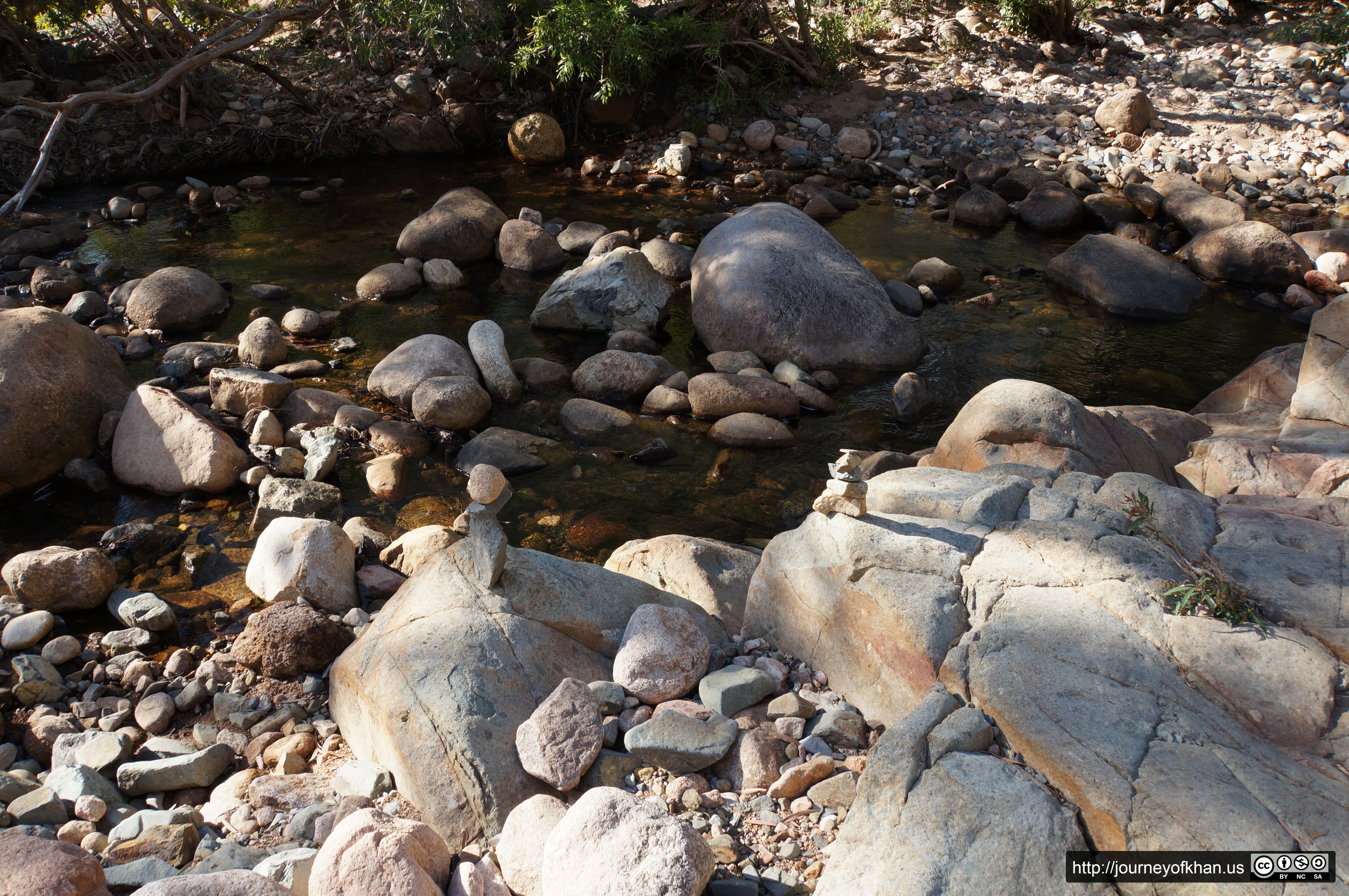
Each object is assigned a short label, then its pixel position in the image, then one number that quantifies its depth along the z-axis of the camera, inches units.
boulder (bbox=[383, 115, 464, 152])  525.7
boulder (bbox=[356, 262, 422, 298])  340.5
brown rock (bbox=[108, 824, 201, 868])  114.8
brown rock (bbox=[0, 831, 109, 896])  93.2
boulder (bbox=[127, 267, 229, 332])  310.3
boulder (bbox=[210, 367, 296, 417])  258.7
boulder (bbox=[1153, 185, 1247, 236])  394.0
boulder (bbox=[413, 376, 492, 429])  255.9
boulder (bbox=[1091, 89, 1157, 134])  493.7
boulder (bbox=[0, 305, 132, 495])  225.0
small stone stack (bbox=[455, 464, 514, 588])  139.2
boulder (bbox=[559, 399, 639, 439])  261.0
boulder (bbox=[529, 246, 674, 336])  318.0
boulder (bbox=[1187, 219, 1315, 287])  352.8
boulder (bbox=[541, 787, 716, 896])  94.0
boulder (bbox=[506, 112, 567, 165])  510.6
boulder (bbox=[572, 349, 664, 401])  277.6
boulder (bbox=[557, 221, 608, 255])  385.4
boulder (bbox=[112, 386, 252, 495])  227.5
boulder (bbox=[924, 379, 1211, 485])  206.5
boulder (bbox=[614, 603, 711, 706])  132.2
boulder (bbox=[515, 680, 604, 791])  118.0
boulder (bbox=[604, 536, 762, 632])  166.6
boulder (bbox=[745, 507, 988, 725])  120.5
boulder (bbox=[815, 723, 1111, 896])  87.7
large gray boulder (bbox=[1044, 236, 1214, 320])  337.7
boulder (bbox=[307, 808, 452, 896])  97.5
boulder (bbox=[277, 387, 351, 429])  258.8
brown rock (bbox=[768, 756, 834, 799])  111.0
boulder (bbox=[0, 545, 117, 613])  183.6
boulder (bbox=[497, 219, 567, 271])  369.4
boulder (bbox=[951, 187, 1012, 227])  425.4
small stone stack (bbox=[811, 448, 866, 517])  139.7
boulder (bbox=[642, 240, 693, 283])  353.1
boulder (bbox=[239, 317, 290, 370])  289.4
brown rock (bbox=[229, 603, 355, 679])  165.2
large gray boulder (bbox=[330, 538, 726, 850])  120.1
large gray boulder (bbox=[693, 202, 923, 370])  295.3
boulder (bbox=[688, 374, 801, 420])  264.8
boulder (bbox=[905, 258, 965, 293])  352.5
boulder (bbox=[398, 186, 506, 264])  369.1
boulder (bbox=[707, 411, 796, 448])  252.4
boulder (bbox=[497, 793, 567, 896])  104.2
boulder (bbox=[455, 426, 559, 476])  240.2
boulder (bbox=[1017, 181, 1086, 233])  413.7
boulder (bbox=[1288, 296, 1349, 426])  215.0
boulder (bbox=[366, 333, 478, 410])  269.7
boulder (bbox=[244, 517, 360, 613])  186.1
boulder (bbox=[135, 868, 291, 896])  91.7
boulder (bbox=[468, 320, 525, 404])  274.5
